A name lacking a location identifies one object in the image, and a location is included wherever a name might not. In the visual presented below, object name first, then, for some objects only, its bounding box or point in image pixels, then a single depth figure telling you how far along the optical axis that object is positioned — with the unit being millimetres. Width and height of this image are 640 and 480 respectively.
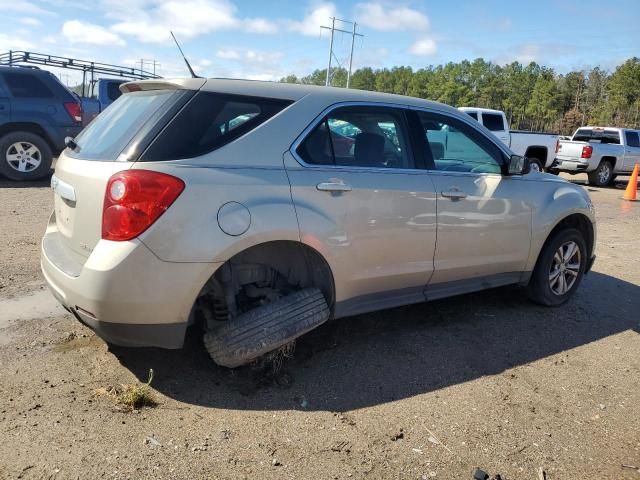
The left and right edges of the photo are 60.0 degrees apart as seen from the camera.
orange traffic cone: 14445
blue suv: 9695
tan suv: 2861
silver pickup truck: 17359
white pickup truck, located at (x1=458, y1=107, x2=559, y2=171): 16188
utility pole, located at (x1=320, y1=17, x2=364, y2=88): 57016
